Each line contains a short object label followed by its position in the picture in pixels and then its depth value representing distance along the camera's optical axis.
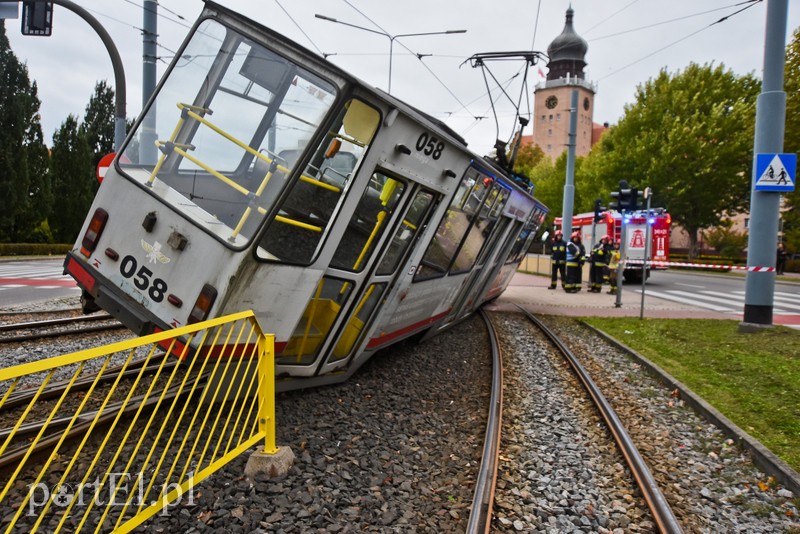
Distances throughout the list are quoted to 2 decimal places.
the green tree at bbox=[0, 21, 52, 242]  25.41
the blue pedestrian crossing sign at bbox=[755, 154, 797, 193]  9.02
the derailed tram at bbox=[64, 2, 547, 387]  3.97
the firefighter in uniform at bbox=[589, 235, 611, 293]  17.72
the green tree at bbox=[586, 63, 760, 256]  32.62
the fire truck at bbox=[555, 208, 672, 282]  21.87
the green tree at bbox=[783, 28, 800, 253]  20.81
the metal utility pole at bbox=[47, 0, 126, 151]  8.80
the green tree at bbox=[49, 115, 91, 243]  29.80
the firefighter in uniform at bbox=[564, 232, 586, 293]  16.19
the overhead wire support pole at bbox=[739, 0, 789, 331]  9.12
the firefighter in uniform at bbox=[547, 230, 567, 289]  19.16
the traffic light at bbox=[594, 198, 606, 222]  21.47
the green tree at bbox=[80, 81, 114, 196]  34.19
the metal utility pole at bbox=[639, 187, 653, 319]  11.02
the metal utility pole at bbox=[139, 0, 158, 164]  9.70
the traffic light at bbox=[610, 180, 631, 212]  13.23
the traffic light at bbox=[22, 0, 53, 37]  9.20
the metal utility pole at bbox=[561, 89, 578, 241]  19.77
